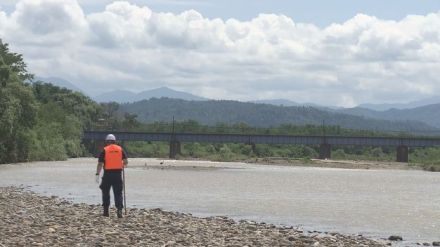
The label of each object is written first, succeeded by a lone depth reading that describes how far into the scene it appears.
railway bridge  165.62
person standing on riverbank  26.38
